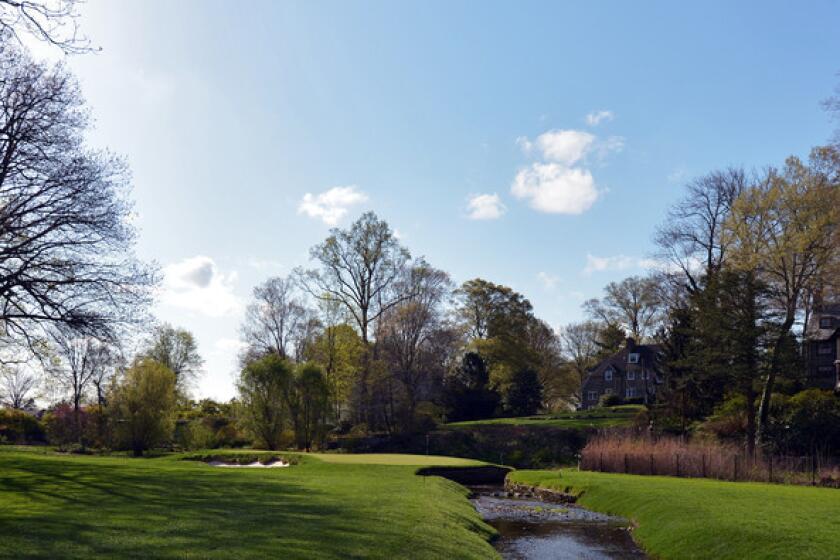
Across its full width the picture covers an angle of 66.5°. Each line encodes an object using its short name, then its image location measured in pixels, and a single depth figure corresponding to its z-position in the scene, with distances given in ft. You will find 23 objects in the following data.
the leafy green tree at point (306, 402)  144.05
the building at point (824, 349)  171.12
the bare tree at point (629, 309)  249.75
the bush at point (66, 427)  160.45
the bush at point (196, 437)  145.07
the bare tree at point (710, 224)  156.73
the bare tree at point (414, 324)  180.24
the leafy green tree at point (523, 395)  199.72
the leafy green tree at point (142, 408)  134.31
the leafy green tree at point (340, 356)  164.45
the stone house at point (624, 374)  237.25
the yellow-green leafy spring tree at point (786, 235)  110.42
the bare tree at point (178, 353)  223.30
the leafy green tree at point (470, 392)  194.70
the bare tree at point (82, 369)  173.94
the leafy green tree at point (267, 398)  141.38
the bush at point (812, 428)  107.55
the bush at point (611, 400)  211.82
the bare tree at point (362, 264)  173.47
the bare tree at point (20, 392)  255.84
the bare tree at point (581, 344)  277.44
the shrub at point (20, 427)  172.65
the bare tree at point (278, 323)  198.08
